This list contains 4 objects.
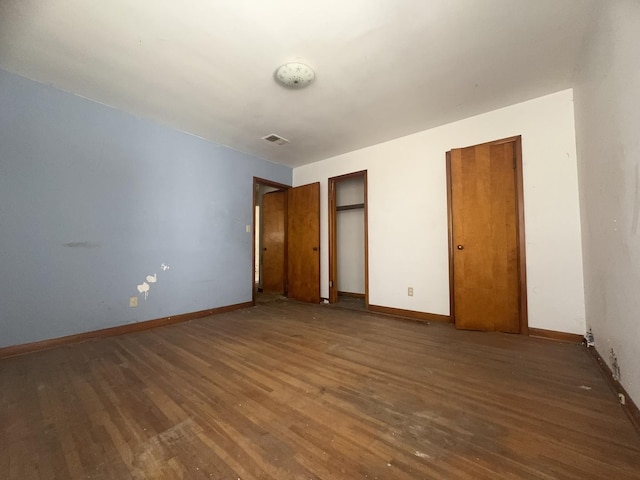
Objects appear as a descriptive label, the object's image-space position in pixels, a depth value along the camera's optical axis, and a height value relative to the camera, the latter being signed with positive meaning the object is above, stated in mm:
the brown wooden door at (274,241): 4904 +214
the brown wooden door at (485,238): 2615 +147
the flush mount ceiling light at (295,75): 2057 +1552
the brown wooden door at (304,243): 4277 +150
